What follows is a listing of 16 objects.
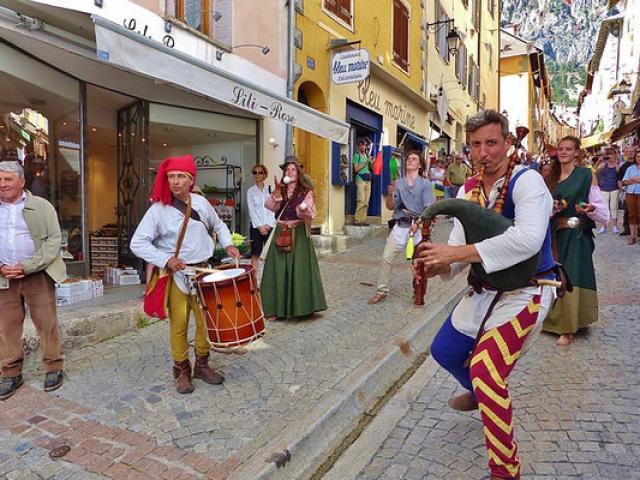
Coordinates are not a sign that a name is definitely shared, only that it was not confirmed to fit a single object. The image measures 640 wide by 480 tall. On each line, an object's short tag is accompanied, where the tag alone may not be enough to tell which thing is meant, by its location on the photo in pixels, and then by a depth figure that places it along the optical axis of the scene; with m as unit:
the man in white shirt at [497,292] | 2.22
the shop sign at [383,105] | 12.16
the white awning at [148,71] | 4.48
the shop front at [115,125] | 5.21
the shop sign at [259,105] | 5.97
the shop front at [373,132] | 11.09
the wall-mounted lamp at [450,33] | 16.20
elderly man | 3.59
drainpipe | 8.98
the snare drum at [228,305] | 3.36
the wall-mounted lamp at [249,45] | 7.55
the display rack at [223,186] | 9.04
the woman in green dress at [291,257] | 5.36
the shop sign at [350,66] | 9.77
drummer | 3.46
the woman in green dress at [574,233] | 4.53
